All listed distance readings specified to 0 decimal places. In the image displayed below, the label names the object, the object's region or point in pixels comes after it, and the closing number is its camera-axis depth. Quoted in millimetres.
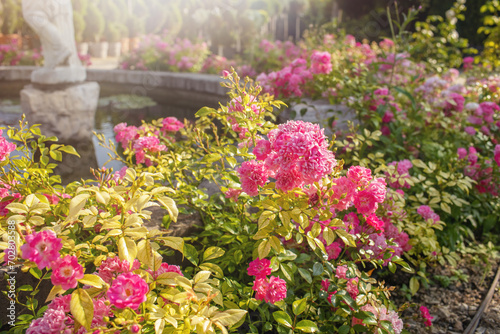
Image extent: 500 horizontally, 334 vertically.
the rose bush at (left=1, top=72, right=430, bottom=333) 882
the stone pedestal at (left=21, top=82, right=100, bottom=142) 3754
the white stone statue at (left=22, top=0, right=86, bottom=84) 3448
